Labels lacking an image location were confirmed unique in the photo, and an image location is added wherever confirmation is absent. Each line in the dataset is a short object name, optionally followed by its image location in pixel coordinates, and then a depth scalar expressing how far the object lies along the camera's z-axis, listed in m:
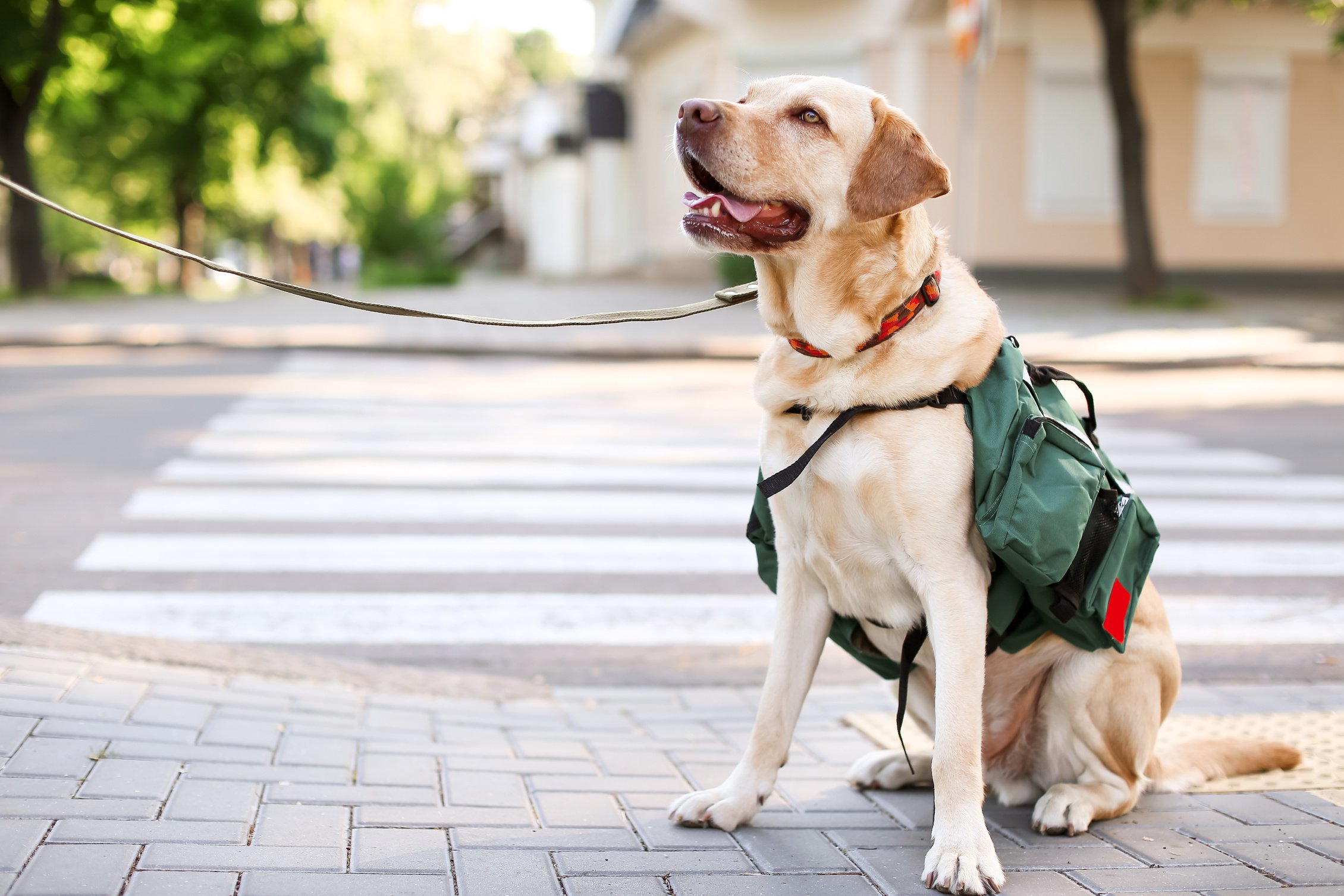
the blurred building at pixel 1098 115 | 23.67
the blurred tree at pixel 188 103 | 26.50
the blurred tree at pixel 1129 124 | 19.80
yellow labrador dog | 2.99
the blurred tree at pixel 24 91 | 22.89
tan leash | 3.44
